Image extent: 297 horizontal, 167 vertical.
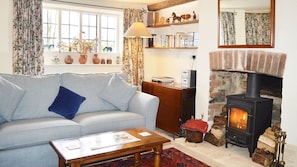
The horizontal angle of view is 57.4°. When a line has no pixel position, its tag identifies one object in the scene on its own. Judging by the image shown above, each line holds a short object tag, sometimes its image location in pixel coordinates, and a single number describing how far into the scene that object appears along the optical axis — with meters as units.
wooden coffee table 2.15
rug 3.18
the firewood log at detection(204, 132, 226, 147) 3.67
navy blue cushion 3.35
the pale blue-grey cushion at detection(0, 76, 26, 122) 2.99
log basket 3.75
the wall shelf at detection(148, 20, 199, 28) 4.46
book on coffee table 2.34
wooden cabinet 4.16
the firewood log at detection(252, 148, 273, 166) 2.99
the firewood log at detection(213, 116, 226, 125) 3.83
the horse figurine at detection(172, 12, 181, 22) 4.92
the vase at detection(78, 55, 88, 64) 5.18
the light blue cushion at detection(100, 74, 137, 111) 3.75
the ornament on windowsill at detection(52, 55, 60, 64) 4.98
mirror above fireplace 3.09
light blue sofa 2.76
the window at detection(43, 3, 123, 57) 5.02
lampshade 4.51
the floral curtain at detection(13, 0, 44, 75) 4.39
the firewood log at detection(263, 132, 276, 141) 3.02
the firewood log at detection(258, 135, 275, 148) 3.01
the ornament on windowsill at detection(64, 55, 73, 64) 5.04
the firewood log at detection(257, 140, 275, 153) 3.01
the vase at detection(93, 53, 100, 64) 5.33
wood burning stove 3.26
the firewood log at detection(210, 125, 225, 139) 3.70
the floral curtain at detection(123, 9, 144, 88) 5.40
